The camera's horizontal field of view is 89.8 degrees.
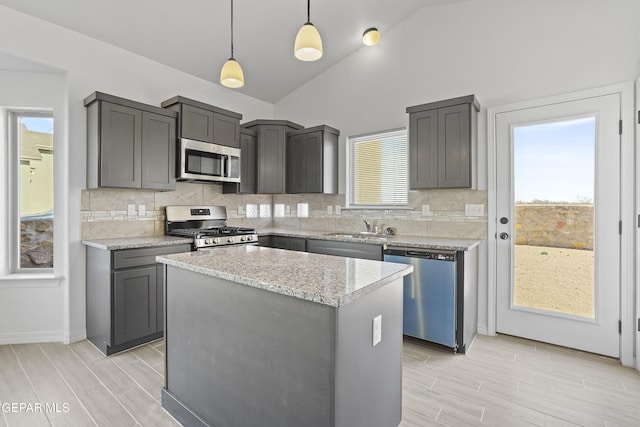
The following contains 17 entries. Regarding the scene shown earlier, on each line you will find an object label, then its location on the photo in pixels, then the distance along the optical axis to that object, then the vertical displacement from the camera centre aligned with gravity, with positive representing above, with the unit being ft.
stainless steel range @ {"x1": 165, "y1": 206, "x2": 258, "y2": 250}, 11.18 -0.58
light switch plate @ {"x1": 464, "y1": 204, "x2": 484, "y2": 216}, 10.83 +0.11
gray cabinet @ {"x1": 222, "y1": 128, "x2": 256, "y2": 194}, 14.08 +2.08
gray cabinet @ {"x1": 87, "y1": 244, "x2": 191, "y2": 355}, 9.05 -2.47
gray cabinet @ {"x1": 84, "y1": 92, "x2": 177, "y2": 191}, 9.77 +2.26
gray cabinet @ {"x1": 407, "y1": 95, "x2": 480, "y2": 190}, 10.09 +2.29
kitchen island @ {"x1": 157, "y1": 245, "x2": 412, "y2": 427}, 4.14 -1.93
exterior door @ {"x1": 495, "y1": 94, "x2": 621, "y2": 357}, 8.79 -0.30
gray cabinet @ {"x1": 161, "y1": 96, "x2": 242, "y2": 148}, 11.48 +3.51
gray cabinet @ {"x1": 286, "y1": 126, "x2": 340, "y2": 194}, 13.88 +2.35
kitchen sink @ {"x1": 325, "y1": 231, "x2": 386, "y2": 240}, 11.71 -0.86
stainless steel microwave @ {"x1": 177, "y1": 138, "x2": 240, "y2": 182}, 11.58 +1.98
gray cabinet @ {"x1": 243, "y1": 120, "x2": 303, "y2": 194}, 14.58 +2.70
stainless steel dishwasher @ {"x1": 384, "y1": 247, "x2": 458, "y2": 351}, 9.11 -2.41
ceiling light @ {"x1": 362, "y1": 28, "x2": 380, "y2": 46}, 12.55 +6.95
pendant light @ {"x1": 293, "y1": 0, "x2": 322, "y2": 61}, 6.98 +3.78
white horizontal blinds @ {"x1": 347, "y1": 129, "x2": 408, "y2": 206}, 12.94 +1.89
